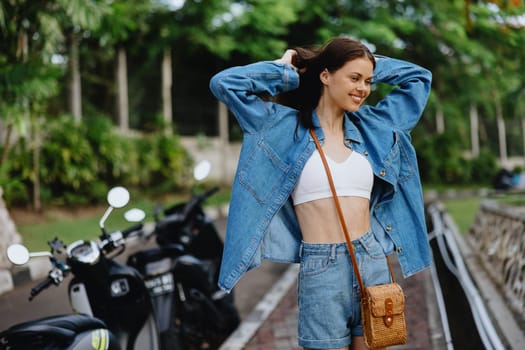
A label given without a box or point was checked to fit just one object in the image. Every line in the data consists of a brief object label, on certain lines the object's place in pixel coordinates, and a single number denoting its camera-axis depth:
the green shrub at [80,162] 10.52
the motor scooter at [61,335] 2.24
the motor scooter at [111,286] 2.92
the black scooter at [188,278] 3.78
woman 2.25
